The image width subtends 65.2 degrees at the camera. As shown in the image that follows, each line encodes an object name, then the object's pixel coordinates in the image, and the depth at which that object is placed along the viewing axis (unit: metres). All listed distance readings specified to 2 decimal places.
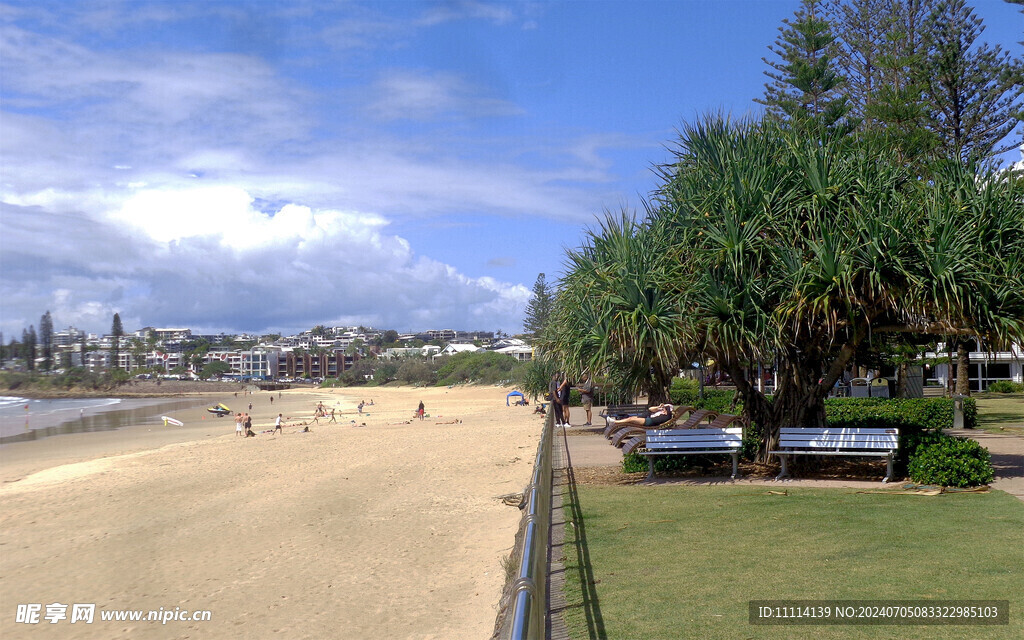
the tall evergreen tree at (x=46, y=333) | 148.25
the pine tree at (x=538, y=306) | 63.69
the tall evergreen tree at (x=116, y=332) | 159.12
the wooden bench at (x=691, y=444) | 10.38
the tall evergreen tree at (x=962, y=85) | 25.98
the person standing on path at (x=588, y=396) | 22.22
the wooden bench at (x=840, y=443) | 9.66
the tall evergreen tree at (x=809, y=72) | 24.20
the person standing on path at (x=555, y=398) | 19.48
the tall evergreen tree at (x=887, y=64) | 23.36
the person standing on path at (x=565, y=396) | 22.40
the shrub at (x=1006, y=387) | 32.09
